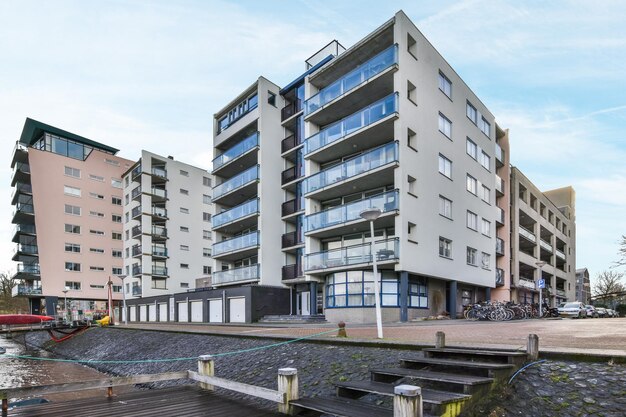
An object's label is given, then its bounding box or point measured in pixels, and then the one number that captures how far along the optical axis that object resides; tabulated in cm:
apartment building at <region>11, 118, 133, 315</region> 6141
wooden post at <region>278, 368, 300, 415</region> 716
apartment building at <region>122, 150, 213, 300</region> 5697
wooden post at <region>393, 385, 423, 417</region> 519
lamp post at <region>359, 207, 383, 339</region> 1278
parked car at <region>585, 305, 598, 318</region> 4362
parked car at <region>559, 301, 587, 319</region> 3916
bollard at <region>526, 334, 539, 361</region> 753
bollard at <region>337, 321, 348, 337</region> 1255
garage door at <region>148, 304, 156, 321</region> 4690
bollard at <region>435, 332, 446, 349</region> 865
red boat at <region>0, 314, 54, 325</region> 3388
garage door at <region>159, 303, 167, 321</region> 4419
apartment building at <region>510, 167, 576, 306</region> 4550
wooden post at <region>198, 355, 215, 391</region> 923
